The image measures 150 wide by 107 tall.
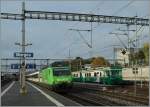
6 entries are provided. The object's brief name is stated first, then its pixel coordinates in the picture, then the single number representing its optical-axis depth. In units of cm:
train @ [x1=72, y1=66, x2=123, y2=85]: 5291
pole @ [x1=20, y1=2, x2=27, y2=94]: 3203
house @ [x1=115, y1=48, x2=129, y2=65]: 9075
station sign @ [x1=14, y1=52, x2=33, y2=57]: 3318
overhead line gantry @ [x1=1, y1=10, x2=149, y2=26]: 4306
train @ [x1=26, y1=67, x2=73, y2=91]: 4090
